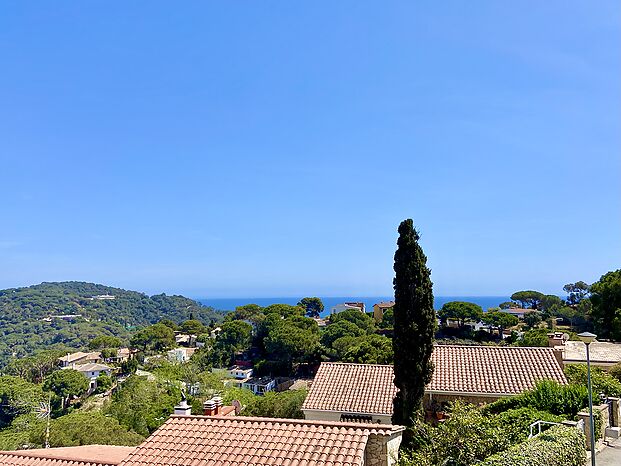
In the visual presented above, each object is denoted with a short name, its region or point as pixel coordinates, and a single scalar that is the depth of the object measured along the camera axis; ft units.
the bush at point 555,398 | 37.86
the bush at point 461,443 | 25.63
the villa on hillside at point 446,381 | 49.29
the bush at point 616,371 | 60.00
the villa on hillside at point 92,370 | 214.38
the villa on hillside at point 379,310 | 284.02
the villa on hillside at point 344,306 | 329.36
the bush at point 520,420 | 30.86
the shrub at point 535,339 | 120.47
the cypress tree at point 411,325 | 44.83
